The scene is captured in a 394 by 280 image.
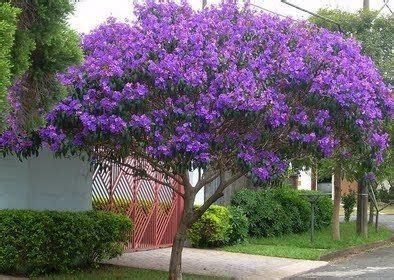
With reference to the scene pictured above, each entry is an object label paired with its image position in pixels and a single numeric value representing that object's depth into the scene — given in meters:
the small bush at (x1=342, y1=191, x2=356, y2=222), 23.75
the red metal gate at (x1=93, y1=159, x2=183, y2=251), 13.64
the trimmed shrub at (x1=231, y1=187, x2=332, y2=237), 17.64
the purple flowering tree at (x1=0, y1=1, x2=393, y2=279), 8.70
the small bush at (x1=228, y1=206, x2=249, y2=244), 16.58
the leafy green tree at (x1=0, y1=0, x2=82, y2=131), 6.00
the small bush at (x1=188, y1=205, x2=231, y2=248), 15.79
